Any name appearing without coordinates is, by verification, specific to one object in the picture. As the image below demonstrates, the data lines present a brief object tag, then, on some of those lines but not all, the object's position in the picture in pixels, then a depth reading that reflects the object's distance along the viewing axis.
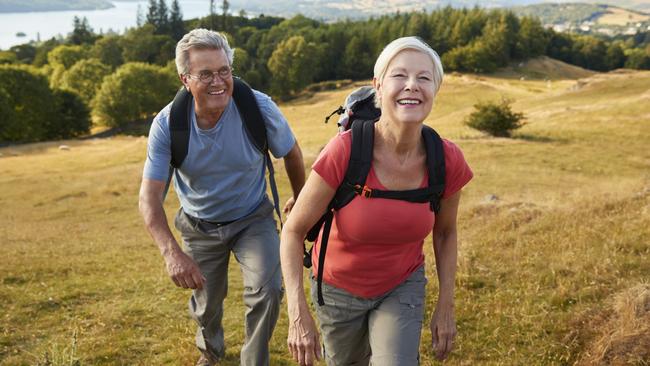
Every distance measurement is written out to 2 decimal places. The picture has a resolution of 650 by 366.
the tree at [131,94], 74.50
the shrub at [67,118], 68.50
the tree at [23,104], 62.31
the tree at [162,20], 131.12
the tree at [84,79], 85.12
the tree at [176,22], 132.50
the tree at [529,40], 107.88
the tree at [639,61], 110.38
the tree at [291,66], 97.44
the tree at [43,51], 111.50
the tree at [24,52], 119.50
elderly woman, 3.21
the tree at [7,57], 93.81
